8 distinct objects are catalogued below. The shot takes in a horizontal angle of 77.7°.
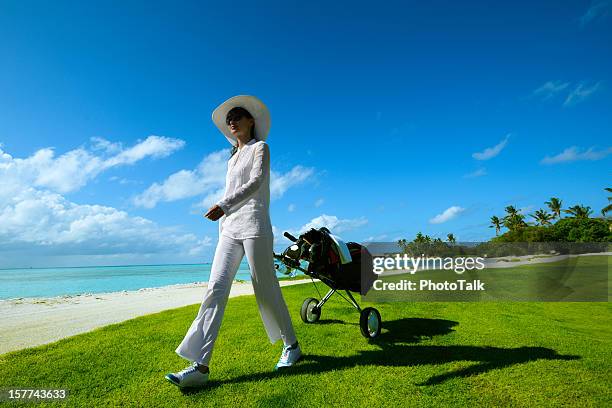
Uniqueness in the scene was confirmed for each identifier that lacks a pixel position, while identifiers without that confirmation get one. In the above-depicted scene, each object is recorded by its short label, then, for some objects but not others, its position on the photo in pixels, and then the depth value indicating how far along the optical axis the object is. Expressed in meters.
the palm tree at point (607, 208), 60.38
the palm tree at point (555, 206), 82.62
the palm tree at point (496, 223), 98.88
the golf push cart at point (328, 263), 4.72
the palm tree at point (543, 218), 84.06
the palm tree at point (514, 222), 84.75
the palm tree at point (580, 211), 77.56
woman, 3.30
